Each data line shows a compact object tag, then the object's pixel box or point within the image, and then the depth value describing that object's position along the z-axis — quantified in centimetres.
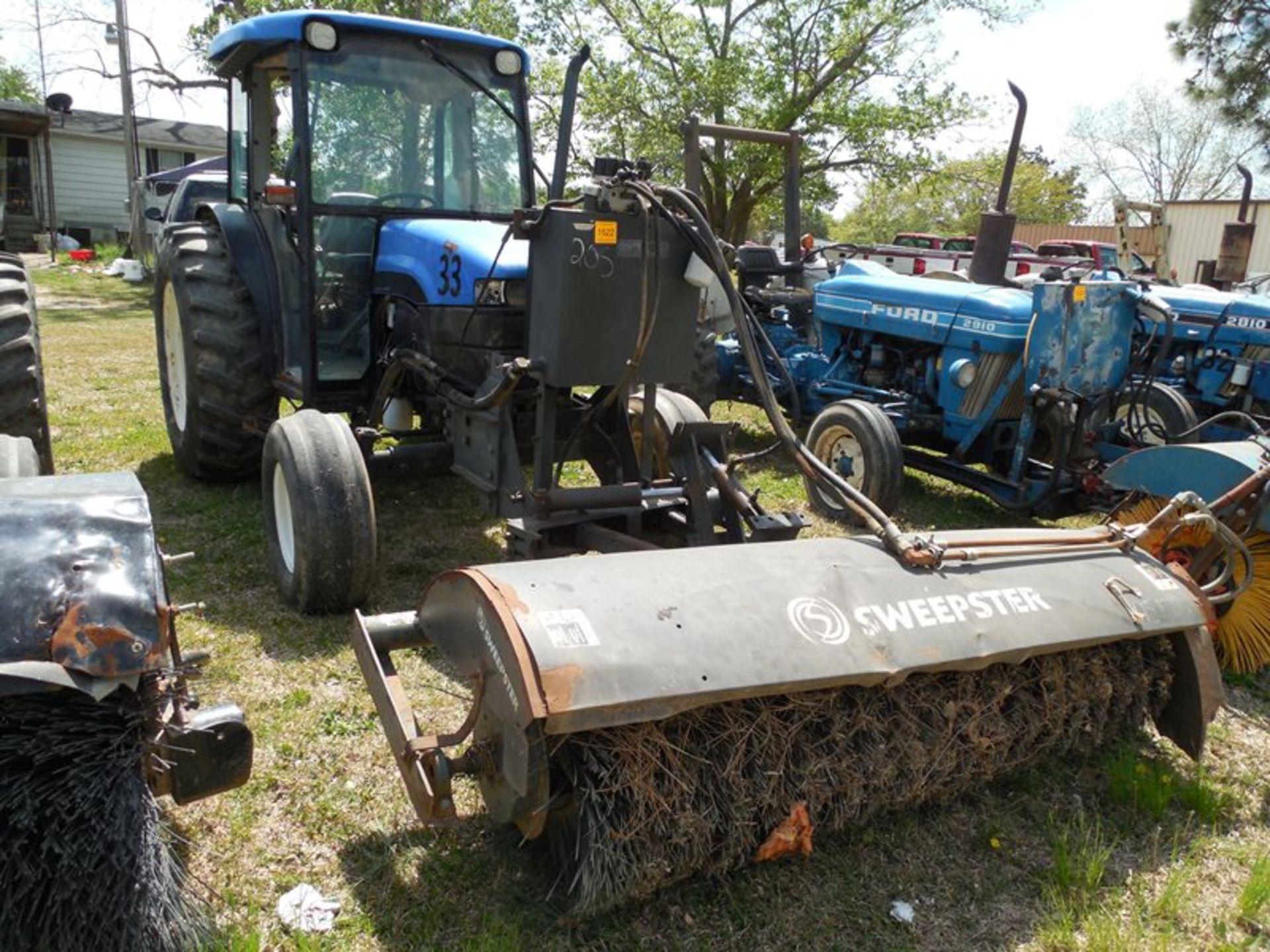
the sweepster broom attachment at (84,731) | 169
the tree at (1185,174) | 4056
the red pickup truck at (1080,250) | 1480
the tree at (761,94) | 1800
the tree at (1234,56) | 1664
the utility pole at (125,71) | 1852
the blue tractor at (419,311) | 354
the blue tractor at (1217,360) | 661
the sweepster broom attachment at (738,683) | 218
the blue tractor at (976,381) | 535
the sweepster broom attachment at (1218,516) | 350
